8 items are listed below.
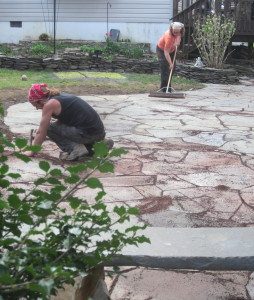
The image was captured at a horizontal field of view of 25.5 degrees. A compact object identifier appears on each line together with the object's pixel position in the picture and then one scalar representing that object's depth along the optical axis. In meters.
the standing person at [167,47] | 11.43
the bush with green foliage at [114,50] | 17.39
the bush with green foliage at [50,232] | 1.66
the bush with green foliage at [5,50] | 17.72
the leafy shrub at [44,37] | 19.89
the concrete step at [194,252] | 3.39
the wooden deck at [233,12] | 16.52
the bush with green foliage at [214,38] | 14.96
